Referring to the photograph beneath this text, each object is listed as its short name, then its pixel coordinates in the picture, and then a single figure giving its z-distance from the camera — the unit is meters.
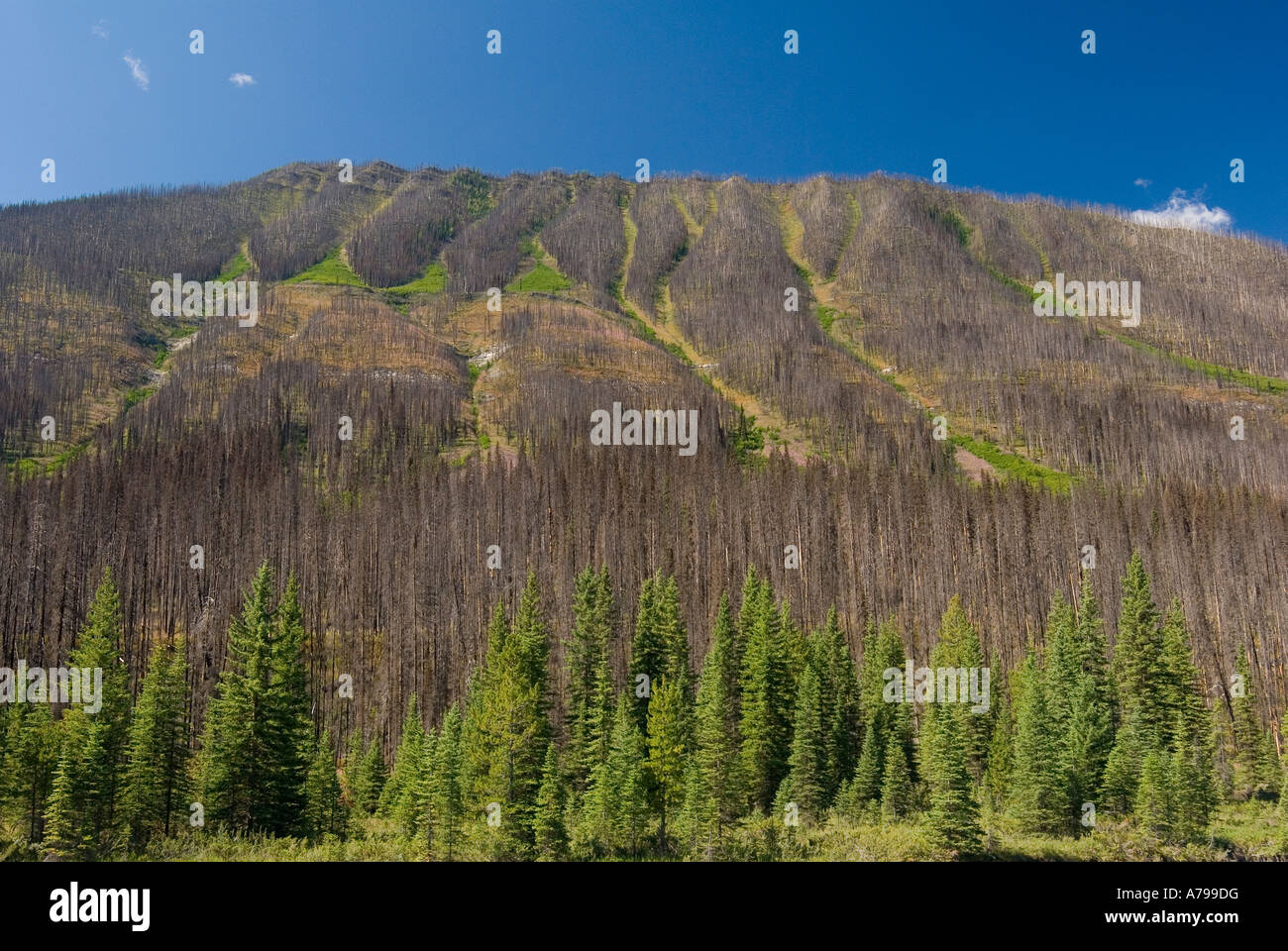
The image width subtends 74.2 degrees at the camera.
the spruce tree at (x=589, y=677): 43.69
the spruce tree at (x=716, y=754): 36.97
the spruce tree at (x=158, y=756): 34.72
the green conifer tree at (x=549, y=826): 34.03
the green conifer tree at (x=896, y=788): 43.06
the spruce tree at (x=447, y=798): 33.47
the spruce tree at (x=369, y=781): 51.06
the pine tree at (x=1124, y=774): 42.12
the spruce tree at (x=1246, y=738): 53.94
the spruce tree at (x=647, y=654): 51.84
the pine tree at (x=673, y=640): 52.00
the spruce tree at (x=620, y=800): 36.62
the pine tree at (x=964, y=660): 52.31
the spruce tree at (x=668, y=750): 40.28
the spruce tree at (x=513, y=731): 35.25
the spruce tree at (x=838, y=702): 47.75
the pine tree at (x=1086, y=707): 43.53
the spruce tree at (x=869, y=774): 43.94
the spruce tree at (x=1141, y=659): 52.81
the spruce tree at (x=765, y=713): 47.34
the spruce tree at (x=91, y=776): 31.09
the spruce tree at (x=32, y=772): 33.12
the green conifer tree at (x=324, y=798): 38.91
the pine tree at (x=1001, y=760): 48.71
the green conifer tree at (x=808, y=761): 43.38
